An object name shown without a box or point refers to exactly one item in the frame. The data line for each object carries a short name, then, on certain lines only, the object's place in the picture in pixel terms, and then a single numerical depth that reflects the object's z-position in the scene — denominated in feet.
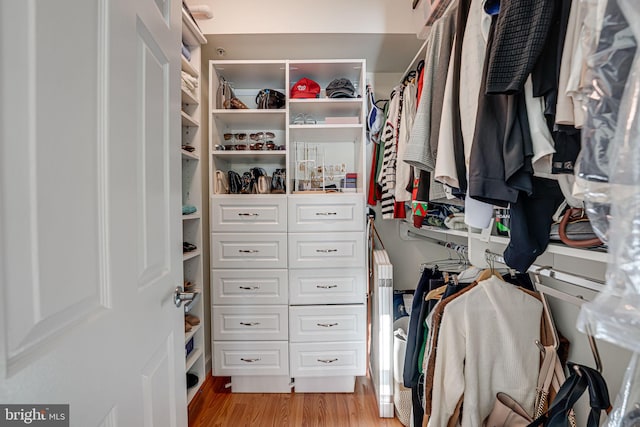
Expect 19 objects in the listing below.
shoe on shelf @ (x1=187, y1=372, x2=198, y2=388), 5.36
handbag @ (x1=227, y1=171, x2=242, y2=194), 5.95
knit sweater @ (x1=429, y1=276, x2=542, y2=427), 3.18
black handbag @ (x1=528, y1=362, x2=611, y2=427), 2.23
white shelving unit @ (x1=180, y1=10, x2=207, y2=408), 5.46
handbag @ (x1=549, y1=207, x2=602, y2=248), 2.00
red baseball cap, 5.88
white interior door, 1.09
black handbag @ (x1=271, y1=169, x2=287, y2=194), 6.03
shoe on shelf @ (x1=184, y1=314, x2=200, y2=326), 5.45
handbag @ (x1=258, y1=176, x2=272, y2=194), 5.81
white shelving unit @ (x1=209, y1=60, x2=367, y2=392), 5.63
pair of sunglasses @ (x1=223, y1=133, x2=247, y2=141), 6.21
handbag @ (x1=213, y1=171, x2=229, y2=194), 5.79
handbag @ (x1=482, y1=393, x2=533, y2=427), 2.92
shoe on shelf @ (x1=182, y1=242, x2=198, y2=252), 5.30
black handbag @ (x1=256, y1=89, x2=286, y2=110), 5.92
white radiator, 5.16
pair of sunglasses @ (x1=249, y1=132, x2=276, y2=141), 6.22
